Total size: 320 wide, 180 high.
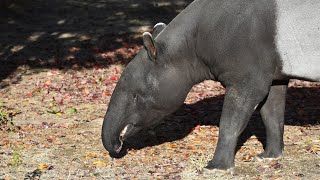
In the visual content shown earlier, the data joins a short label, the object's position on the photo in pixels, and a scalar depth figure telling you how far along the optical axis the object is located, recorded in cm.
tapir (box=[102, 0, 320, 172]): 1514
